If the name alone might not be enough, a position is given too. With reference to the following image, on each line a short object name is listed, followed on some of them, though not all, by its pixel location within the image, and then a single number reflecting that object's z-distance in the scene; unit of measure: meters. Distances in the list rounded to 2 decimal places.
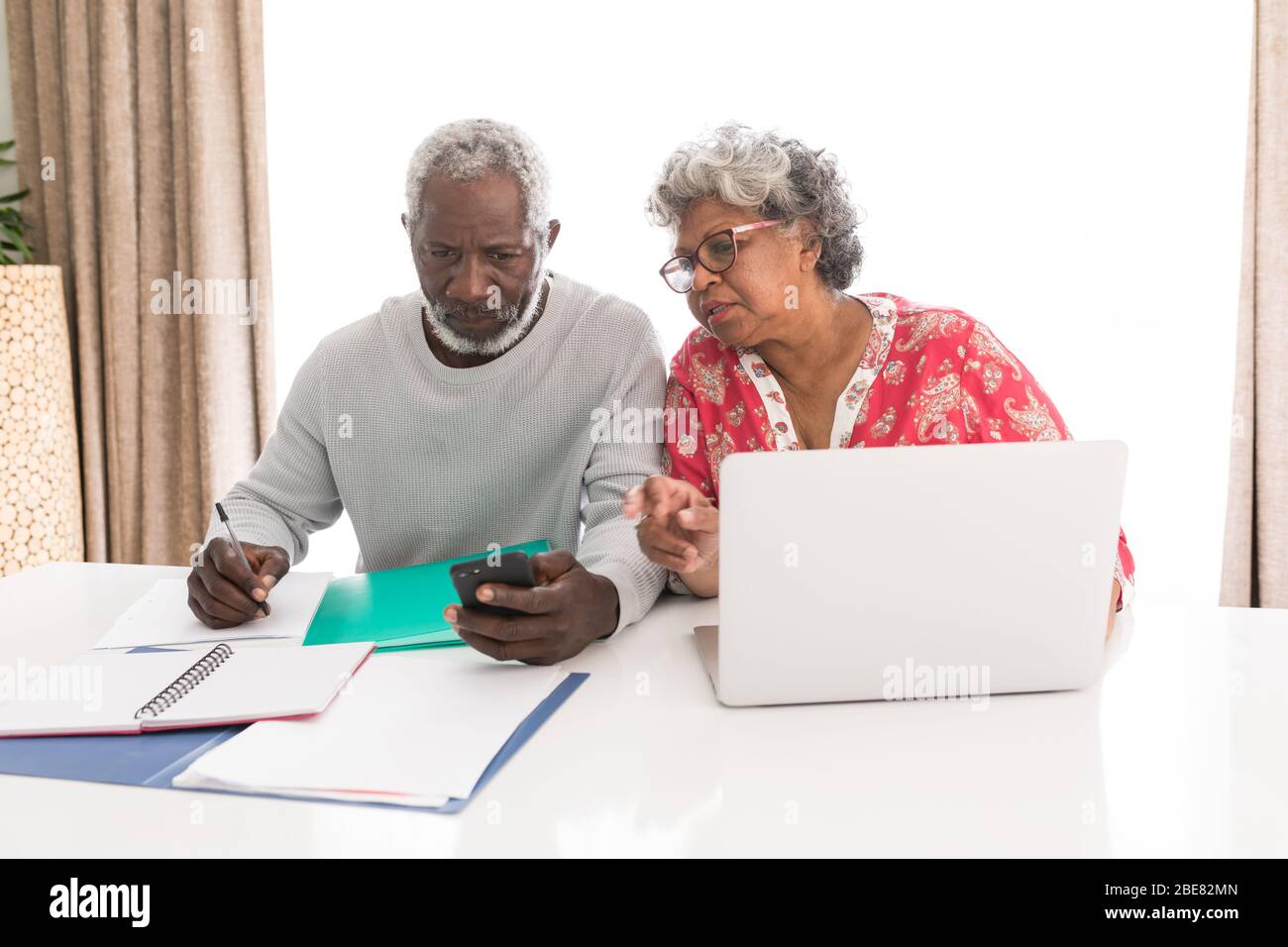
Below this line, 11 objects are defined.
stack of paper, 0.89
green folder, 1.27
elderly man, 1.61
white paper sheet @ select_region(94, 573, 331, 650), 1.31
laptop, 0.99
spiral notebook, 1.02
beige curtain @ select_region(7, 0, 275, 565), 2.95
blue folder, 0.93
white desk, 0.82
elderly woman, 1.53
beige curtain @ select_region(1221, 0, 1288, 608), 2.44
